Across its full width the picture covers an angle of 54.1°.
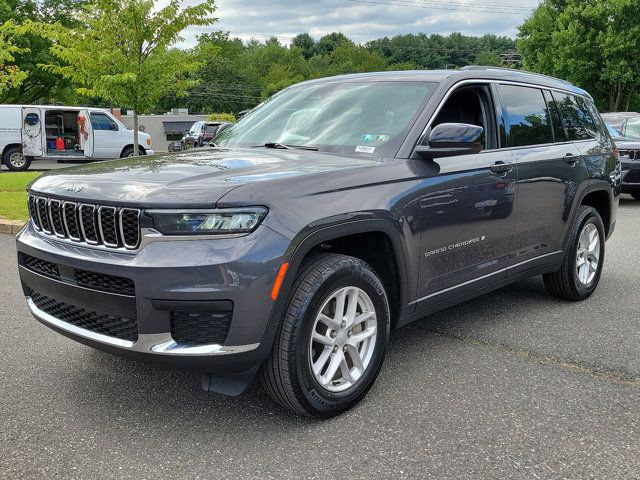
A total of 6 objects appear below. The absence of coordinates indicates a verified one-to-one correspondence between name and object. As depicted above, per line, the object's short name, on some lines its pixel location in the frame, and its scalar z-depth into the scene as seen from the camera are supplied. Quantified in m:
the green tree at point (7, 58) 15.90
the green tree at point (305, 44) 139.12
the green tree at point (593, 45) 30.12
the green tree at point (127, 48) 11.48
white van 20.44
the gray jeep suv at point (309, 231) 2.68
